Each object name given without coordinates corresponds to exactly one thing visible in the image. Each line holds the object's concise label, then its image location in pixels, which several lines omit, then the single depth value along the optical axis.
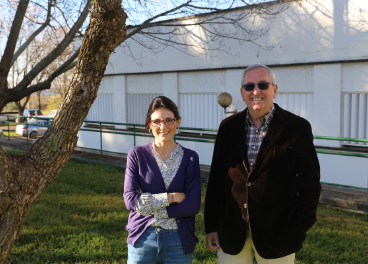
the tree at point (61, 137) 2.88
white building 8.20
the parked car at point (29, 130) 23.46
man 2.58
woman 2.61
